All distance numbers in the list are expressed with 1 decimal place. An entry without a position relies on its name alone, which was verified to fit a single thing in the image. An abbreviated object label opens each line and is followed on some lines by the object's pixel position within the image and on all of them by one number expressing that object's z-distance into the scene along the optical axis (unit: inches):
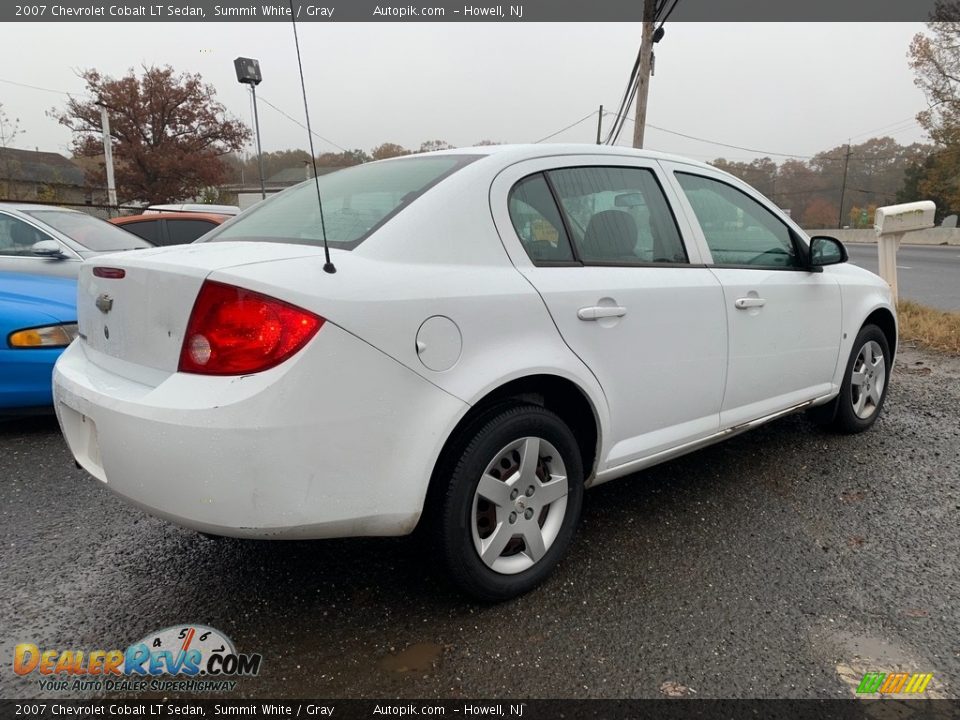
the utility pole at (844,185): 2502.0
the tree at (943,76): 1384.1
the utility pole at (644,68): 464.4
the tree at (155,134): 1344.7
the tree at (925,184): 1718.8
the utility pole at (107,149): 1166.3
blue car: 143.9
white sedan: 68.1
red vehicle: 370.0
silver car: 206.4
